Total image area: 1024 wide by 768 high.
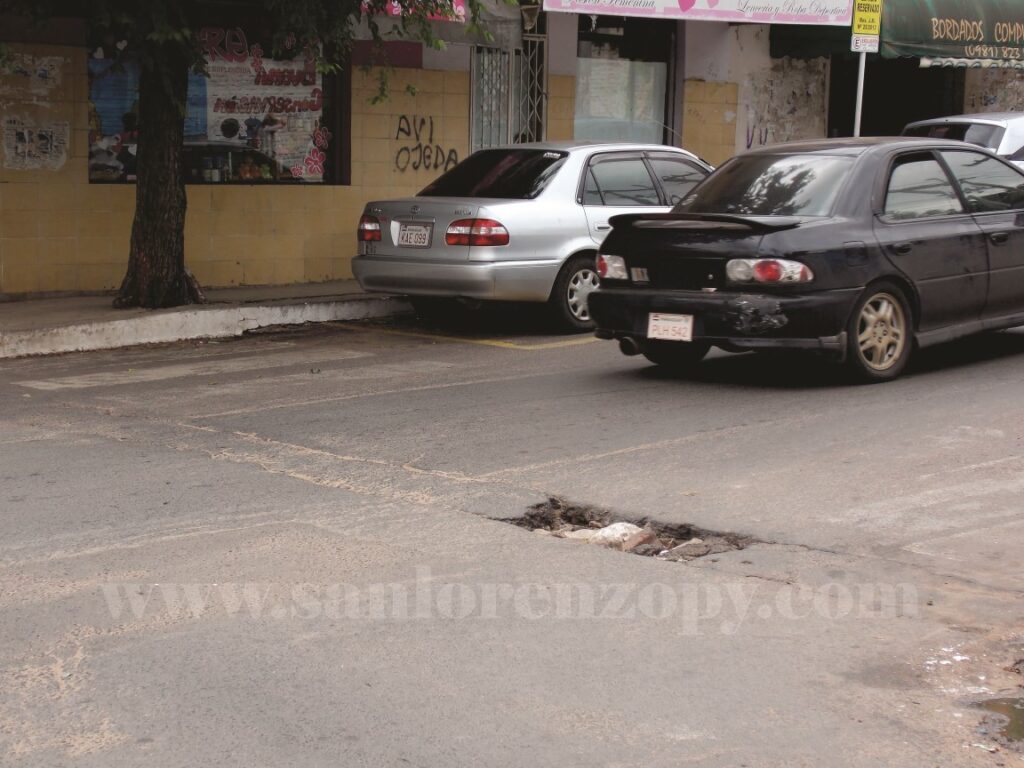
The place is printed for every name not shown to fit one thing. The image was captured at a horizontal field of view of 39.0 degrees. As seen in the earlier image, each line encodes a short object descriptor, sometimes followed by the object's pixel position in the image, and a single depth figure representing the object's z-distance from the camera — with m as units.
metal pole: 16.31
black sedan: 9.29
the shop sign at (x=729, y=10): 16.47
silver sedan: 12.04
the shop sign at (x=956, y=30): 19.41
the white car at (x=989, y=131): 16.84
